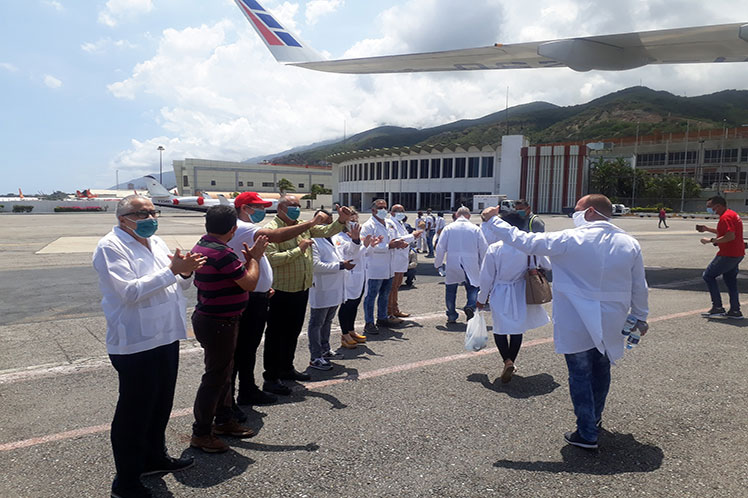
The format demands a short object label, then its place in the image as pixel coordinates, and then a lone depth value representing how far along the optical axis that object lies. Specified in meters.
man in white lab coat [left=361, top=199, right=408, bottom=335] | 6.84
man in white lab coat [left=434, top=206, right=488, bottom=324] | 7.02
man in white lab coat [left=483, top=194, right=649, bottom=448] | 3.40
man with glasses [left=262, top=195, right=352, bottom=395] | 4.43
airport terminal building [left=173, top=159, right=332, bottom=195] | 103.06
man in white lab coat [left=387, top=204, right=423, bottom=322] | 7.35
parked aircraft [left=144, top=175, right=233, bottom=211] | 55.56
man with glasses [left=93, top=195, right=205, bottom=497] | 2.72
